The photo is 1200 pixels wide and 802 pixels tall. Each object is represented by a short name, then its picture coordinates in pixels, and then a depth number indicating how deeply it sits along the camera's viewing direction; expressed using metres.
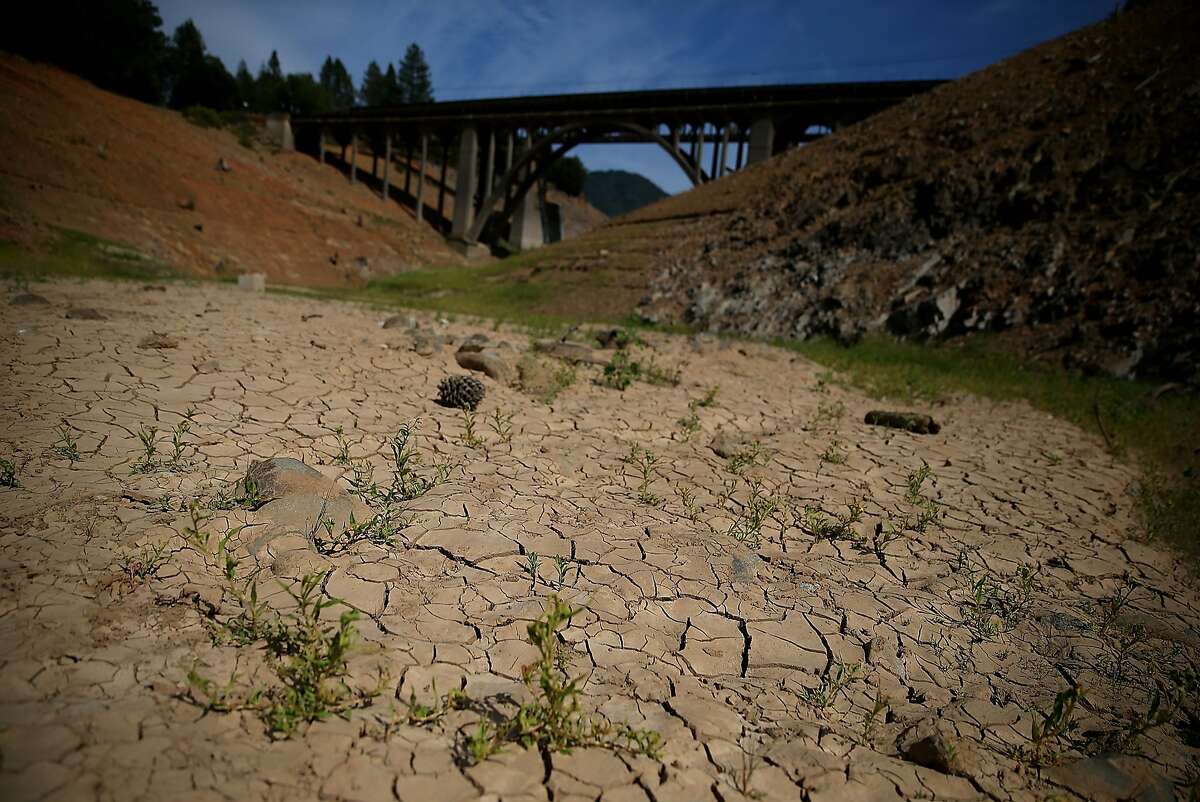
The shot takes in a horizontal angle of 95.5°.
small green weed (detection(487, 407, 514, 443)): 3.73
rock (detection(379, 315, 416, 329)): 6.52
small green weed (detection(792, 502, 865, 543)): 2.95
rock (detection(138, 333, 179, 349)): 4.19
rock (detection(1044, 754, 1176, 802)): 1.53
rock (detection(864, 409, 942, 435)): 4.90
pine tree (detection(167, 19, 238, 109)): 43.38
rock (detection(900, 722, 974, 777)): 1.55
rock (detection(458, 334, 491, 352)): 5.55
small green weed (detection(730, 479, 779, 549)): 2.81
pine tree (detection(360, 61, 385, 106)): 69.00
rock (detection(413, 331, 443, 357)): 5.34
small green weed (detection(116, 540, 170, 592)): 1.88
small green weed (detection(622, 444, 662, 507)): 3.12
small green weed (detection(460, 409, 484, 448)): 3.57
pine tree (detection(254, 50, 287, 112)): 46.69
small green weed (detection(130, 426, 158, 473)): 2.62
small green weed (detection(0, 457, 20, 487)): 2.31
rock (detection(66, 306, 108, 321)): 4.74
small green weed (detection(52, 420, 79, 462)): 2.63
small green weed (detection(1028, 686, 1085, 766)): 1.60
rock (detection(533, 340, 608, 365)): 5.96
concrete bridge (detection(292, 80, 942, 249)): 22.66
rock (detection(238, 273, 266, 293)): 10.23
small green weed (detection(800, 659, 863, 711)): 1.80
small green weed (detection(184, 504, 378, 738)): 1.44
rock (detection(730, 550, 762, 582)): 2.46
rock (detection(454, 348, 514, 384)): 4.96
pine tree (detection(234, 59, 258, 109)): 45.99
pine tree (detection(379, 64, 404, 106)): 64.56
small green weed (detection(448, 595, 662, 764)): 1.48
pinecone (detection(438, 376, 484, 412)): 4.13
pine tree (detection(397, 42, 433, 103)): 65.38
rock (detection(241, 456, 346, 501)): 2.52
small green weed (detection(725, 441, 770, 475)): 3.69
